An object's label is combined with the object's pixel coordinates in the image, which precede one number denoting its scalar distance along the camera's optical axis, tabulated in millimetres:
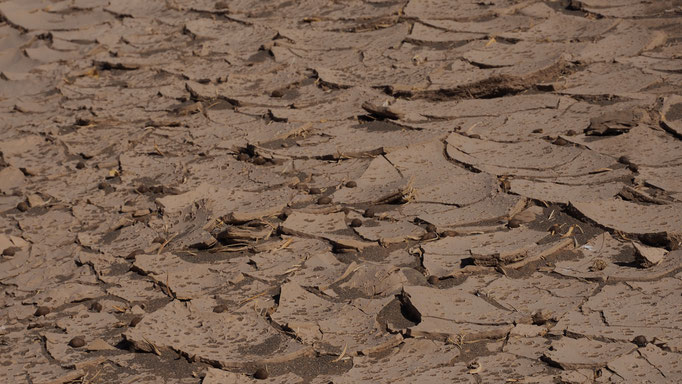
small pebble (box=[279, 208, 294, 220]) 5950
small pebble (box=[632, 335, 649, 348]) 4426
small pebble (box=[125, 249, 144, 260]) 5797
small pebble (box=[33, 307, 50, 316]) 5348
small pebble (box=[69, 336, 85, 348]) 4977
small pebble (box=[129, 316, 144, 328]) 5094
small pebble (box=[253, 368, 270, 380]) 4562
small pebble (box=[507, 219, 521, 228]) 5559
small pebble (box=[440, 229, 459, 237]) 5551
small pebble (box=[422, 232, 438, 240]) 5547
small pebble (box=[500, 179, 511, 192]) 5934
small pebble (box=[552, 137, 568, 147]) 6406
